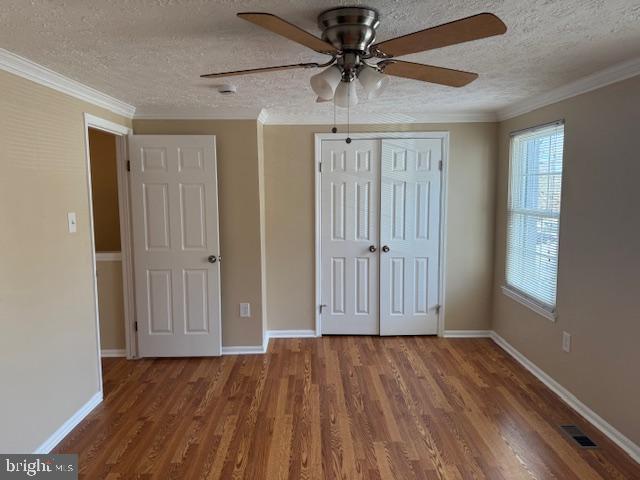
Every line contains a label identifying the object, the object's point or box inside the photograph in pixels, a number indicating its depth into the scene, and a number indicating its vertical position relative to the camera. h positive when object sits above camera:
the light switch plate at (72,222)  2.62 -0.13
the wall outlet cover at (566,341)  2.91 -1.00
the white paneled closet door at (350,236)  4.05 -0.35
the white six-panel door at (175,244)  3.52 -0.37
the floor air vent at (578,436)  2.41 -1.42
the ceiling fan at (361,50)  1.38 +0.55
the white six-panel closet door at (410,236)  4.04 -0.35
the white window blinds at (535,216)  3.09 -0.13
